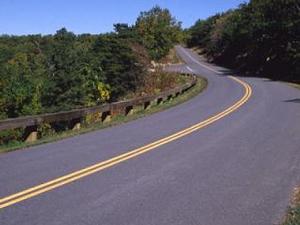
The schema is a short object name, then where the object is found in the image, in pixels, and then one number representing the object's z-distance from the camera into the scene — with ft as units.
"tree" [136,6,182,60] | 367.25
